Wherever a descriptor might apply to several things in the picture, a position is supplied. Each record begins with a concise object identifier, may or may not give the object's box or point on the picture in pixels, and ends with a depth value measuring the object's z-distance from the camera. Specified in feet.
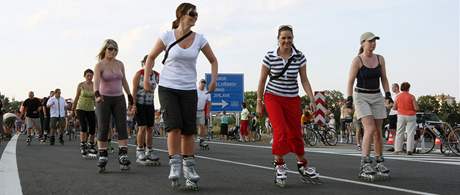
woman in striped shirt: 21.65
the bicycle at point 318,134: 64.13
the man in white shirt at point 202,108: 47.73
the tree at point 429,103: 354.00
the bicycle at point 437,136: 43.70
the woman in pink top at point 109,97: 26.66
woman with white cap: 23.80
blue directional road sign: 90.27
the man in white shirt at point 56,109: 57.47
